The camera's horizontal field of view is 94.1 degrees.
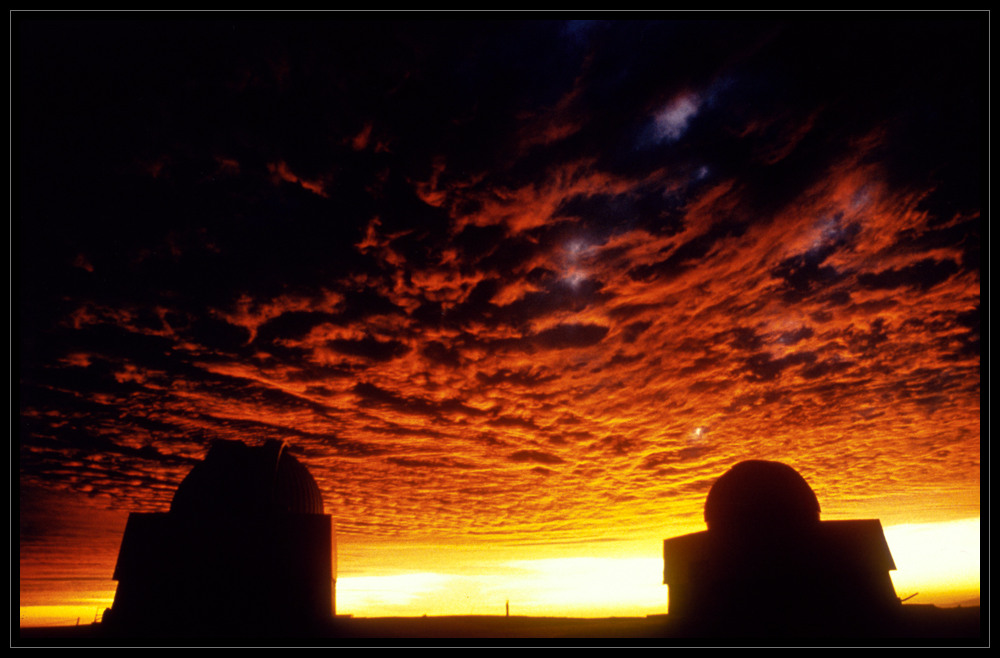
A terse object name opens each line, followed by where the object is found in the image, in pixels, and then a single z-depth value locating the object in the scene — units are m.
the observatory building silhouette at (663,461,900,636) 17.50
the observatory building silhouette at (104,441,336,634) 16.44
